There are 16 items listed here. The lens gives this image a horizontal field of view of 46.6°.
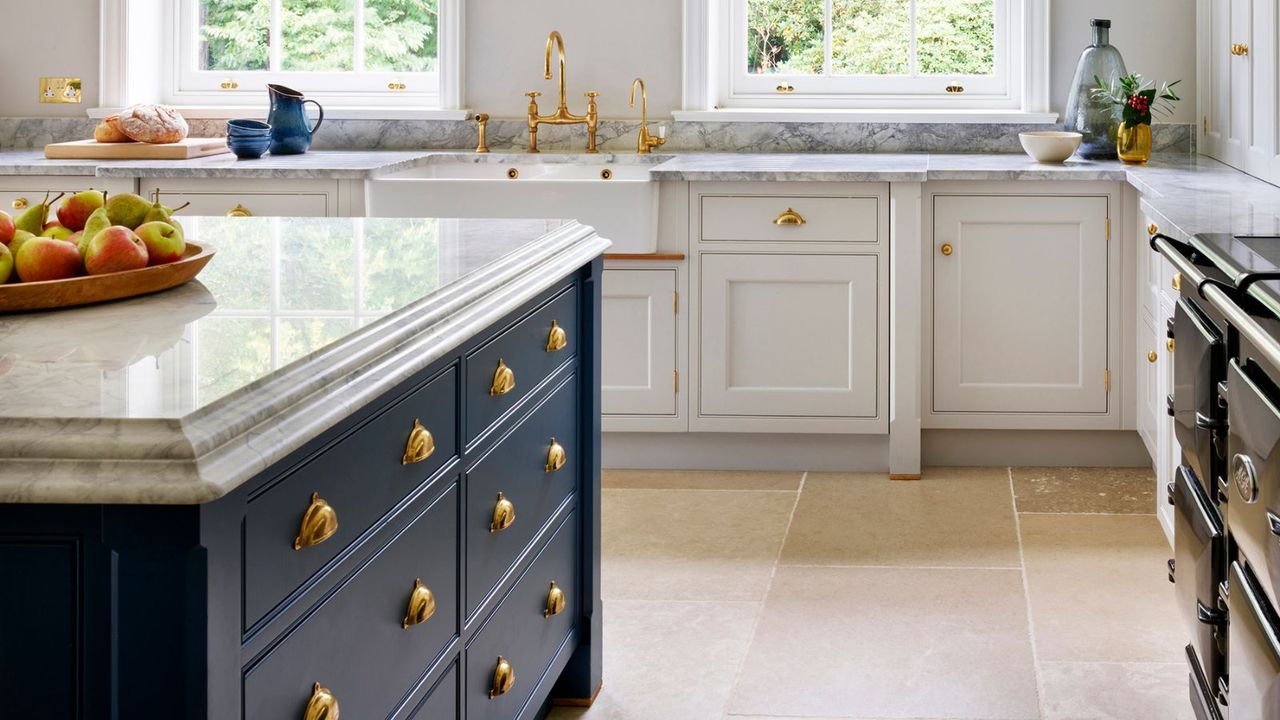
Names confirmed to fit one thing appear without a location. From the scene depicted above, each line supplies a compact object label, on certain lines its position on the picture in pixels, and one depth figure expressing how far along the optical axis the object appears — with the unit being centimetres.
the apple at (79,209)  193
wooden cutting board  431
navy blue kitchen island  109
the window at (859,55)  471
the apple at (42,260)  163
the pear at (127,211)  194
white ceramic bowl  413
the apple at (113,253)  168
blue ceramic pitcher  445
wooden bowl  158
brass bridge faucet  459
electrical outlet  488
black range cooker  165
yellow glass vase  411
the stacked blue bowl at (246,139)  434
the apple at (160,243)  179
